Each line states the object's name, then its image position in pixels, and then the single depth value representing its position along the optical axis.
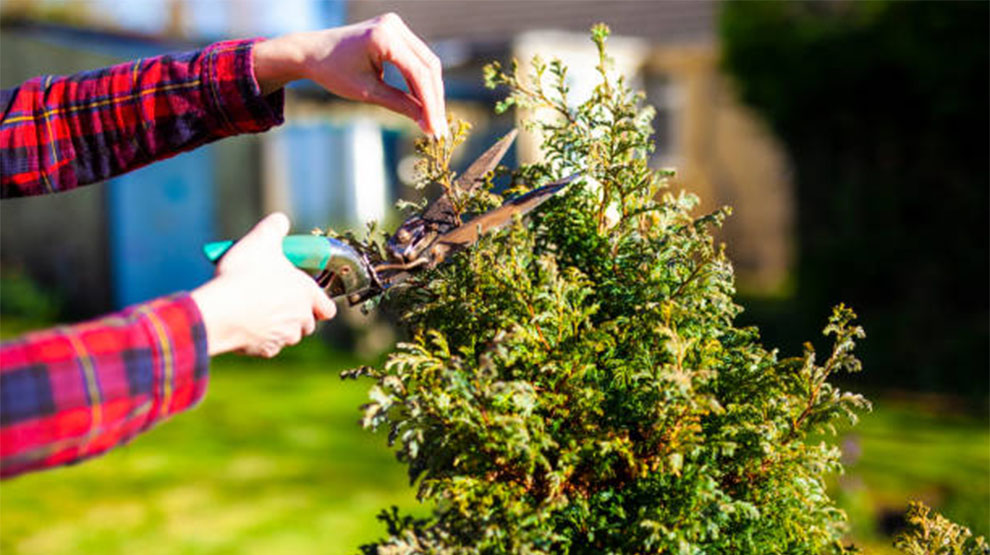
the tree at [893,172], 8.88
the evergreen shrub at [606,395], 1.68
